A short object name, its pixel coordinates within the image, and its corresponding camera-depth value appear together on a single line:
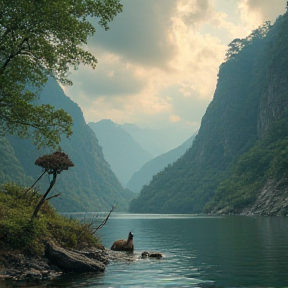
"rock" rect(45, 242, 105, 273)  26.95
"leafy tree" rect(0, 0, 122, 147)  25.58
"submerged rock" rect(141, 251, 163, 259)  37.28
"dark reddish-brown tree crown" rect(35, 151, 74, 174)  29.36
